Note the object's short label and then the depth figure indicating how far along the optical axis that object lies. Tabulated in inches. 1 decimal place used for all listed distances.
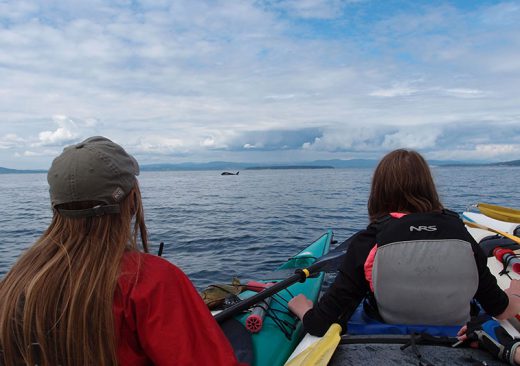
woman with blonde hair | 52.4
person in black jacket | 91.8
